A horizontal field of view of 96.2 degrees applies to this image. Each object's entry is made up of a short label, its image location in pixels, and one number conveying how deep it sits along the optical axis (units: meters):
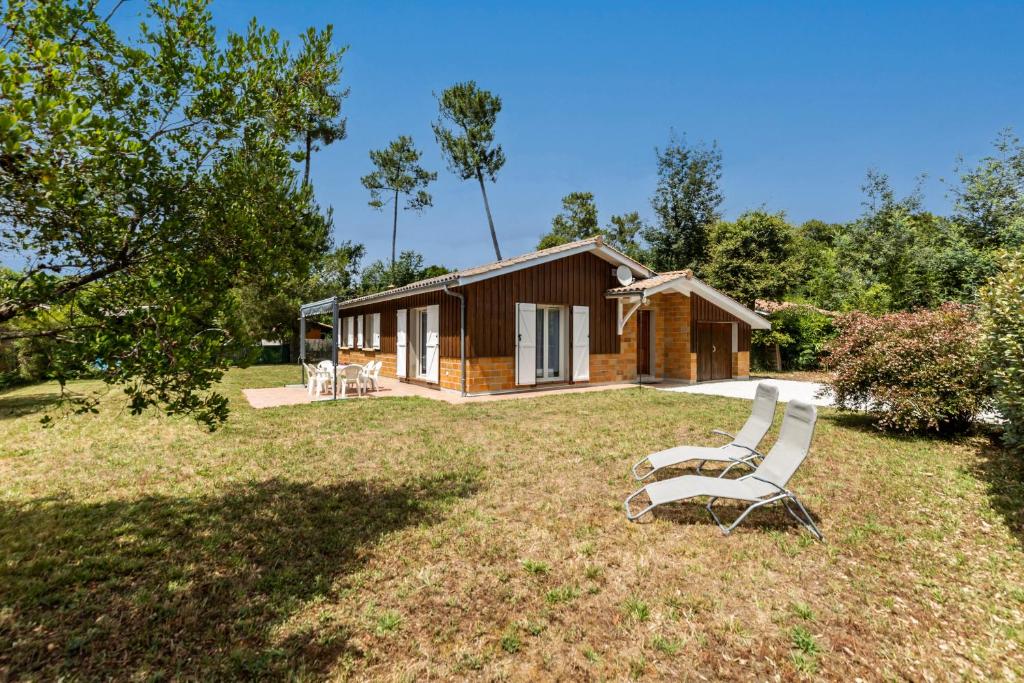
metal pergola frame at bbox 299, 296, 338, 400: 11.60
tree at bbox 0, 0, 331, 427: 2.53
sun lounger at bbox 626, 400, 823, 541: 4.00
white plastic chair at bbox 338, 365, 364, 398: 12.14
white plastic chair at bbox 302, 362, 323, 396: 12.61
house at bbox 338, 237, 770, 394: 12.34
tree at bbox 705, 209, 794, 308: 22.09
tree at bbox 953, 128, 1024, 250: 20.95
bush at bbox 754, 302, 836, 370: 19.50
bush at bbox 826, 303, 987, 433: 6.74
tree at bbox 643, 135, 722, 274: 27.38
